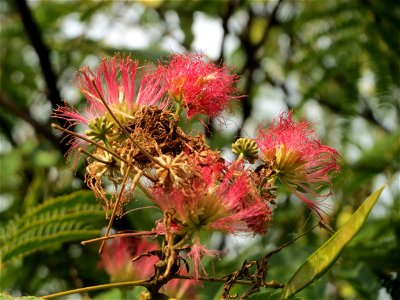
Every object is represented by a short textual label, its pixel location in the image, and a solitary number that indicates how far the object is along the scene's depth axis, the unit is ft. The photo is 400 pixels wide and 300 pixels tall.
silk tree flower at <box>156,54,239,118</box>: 1.69
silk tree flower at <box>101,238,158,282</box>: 2.02
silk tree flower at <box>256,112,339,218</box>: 1.65
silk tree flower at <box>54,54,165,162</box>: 1.67
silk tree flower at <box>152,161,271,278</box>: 1.52
